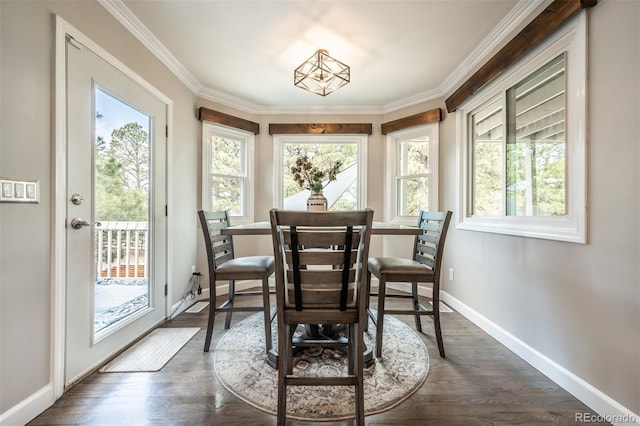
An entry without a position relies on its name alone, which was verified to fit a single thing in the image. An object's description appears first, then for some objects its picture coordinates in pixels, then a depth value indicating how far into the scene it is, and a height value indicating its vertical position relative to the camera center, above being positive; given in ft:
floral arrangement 7.03 +1.05
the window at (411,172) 10.07 +1.66
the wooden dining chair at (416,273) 5.75 -1.38
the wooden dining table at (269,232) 5.44 -0.42
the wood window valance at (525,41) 4.71 +3.75
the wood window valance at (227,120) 9.59 +3.61
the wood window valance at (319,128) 11.09 +3.59
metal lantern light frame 6.79 +3.81
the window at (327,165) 11.38 +2.10
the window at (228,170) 9.96 +1.71
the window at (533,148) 4.75 +1.54
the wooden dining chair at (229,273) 5.97 -1.39
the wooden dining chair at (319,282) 3.64 -1.02
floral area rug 4.34 -3.22
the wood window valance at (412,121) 9.69 +3.61
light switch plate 3.76 +0.33
